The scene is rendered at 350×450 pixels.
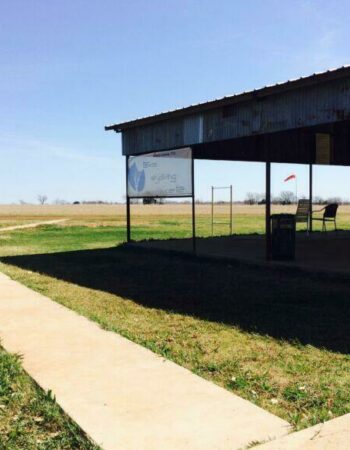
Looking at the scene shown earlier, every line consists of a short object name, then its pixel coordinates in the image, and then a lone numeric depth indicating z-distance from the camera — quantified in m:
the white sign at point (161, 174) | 13.31
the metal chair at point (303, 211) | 16.81
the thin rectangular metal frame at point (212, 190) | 19.58
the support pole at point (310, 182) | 20.19
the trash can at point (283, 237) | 10.85
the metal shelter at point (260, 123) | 9.11
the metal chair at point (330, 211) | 18.08
